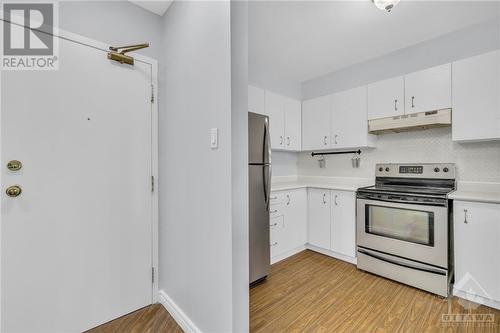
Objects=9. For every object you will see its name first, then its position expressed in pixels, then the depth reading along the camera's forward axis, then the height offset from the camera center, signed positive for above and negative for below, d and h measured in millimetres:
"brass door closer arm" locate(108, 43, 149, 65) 1703 +894
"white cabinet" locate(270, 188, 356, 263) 2805 -754
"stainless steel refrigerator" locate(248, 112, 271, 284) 2277 -285
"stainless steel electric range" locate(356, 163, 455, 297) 2135 -645
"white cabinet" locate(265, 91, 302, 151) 3229 +694
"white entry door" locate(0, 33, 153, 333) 1398 -193
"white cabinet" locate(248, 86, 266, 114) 2951 +897
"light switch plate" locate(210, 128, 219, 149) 1349 +175
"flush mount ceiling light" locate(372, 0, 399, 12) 1751 +1289
